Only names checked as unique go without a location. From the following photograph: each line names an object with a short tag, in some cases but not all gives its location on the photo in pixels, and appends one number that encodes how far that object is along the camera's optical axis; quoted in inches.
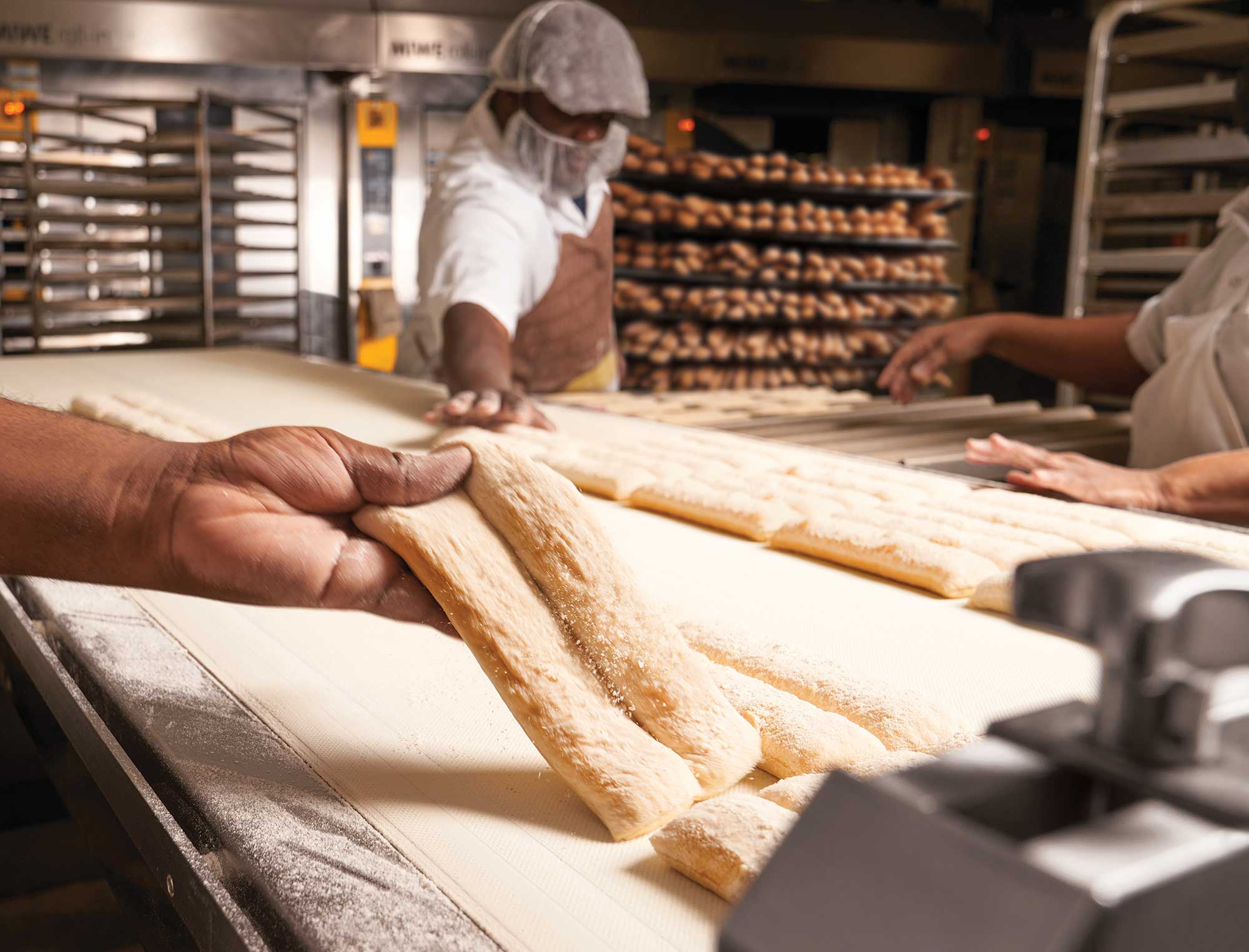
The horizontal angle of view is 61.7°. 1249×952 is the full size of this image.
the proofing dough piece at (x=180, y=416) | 82.2
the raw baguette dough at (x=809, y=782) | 29.2
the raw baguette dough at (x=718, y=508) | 61.1
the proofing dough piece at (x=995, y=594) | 48.4
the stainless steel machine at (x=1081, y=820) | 12.4
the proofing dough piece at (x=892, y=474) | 70.6
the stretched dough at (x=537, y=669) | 29.2
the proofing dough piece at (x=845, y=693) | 34.0
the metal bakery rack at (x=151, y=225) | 206.5
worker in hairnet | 114.0
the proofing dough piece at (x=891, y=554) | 50.9
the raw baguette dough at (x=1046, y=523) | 57.4
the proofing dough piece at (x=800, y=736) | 31.9
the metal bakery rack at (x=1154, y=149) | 163.8
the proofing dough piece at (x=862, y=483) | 67.9
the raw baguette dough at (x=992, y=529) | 56.1
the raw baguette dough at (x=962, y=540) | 53.8
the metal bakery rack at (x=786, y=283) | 241.1
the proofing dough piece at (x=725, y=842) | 25.4
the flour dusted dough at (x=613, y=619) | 31.4
